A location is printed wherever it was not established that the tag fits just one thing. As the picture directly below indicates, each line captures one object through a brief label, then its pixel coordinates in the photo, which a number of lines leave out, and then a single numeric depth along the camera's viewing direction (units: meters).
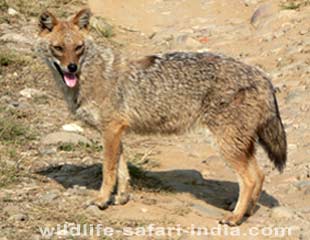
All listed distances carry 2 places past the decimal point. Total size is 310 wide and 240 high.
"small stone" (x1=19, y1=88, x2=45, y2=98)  21.34
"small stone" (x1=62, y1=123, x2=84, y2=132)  19.26
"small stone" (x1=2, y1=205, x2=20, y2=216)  13.94
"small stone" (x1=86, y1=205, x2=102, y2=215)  14.50
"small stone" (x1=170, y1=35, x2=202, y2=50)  28.28
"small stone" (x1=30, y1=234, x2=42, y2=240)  12.93
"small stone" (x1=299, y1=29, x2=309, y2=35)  26.61
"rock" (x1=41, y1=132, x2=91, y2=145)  18.20
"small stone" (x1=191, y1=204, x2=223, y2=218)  15.02
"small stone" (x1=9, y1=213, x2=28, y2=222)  13.66
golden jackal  14.56
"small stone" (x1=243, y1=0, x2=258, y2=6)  31.91
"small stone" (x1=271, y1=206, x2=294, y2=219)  15.09
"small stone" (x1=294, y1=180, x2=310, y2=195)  16.24
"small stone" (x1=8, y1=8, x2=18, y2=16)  29.20
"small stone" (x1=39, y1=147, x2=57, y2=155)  17.57
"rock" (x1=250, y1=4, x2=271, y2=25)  29.67
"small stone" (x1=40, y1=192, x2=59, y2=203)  14.77
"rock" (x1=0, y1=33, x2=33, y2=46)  25.86
